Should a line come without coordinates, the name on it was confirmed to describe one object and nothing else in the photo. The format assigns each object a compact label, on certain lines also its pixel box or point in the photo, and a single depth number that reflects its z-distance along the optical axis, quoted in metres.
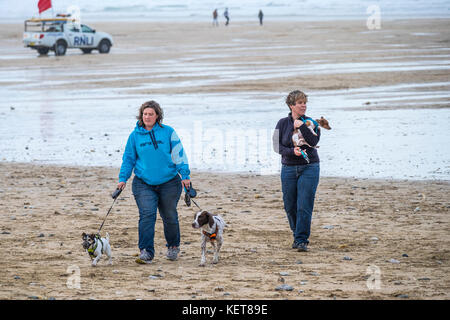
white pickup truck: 77.70
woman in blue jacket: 15.08
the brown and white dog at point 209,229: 15.05
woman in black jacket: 15.92
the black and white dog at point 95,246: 14.70
